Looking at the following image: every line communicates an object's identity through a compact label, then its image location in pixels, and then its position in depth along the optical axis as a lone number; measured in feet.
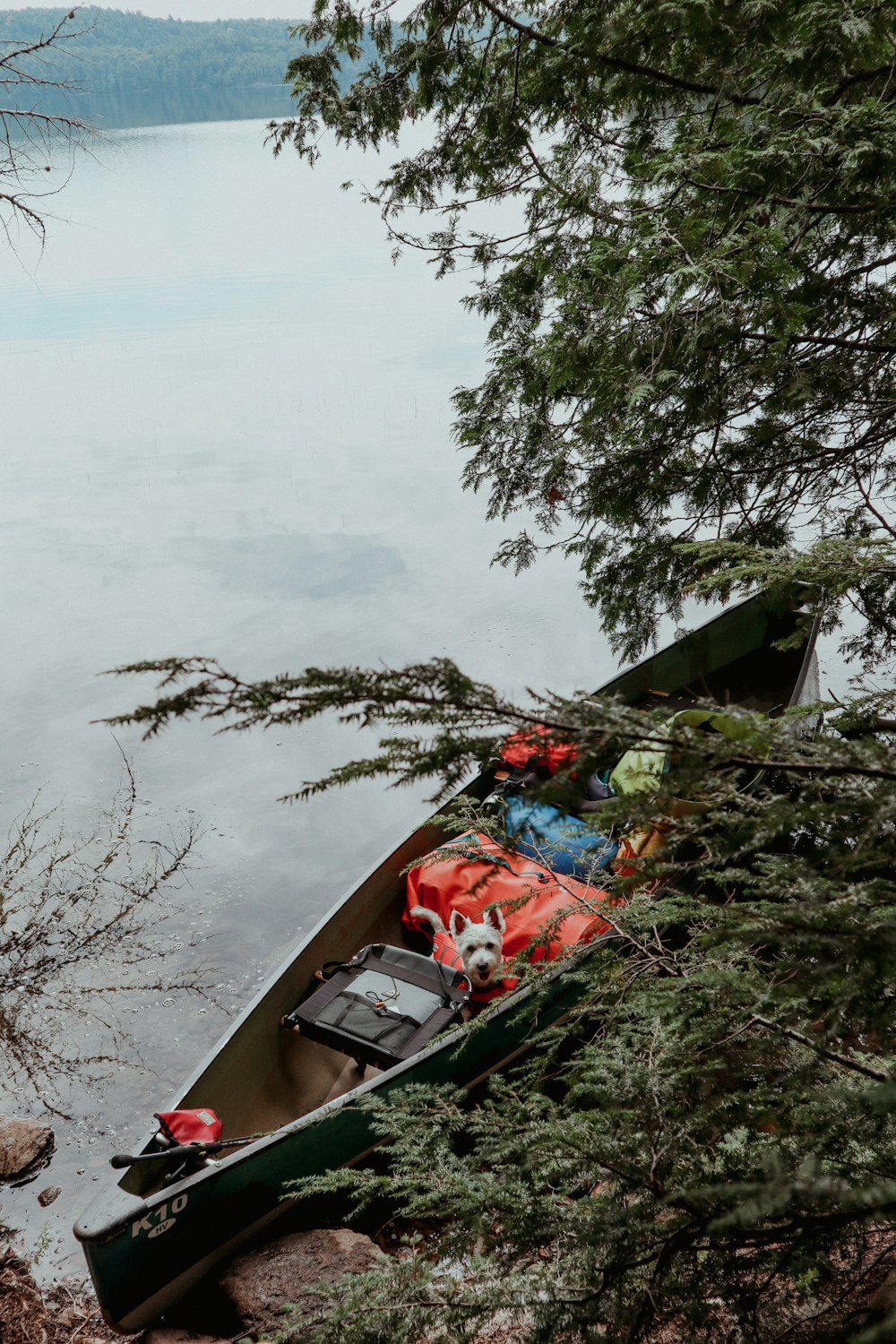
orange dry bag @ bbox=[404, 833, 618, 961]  14.69
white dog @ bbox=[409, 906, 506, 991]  14.38
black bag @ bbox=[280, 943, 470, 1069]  13.50
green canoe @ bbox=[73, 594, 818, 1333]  10.89
